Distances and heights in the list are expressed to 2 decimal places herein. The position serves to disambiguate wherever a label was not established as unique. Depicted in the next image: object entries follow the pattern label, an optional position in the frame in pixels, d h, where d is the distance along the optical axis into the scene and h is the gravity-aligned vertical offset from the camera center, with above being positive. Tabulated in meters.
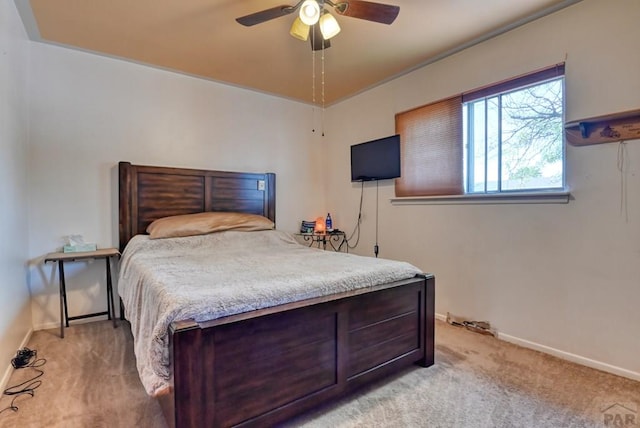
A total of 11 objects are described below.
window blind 2.98 +0.57
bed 1.31 -0.73
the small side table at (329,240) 4.25 -0.45
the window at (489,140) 2.41 +0.58
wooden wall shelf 1.99 +0.51
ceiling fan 1.93 +1.21
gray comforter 1.39 -0.41
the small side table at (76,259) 2.68 -0.56
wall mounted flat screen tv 3.54 +0.55
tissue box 2.85 -0.37
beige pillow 3.01 -0.17
